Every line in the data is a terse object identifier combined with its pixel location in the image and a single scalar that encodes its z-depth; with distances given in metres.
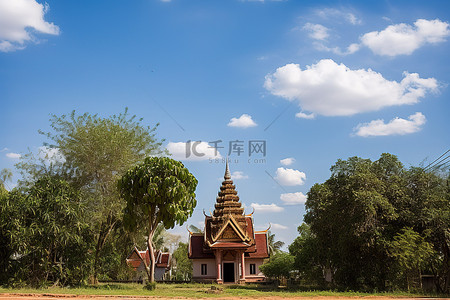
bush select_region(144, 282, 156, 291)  21.86
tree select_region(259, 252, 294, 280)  33.00
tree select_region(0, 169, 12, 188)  30.02
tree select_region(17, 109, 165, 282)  25.88
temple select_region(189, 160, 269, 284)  33.38
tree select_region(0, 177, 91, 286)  21.61
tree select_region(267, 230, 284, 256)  50.42
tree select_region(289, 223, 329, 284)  29.91
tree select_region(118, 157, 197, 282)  22.94
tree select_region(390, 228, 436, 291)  20.44
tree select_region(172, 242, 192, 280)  50.47
